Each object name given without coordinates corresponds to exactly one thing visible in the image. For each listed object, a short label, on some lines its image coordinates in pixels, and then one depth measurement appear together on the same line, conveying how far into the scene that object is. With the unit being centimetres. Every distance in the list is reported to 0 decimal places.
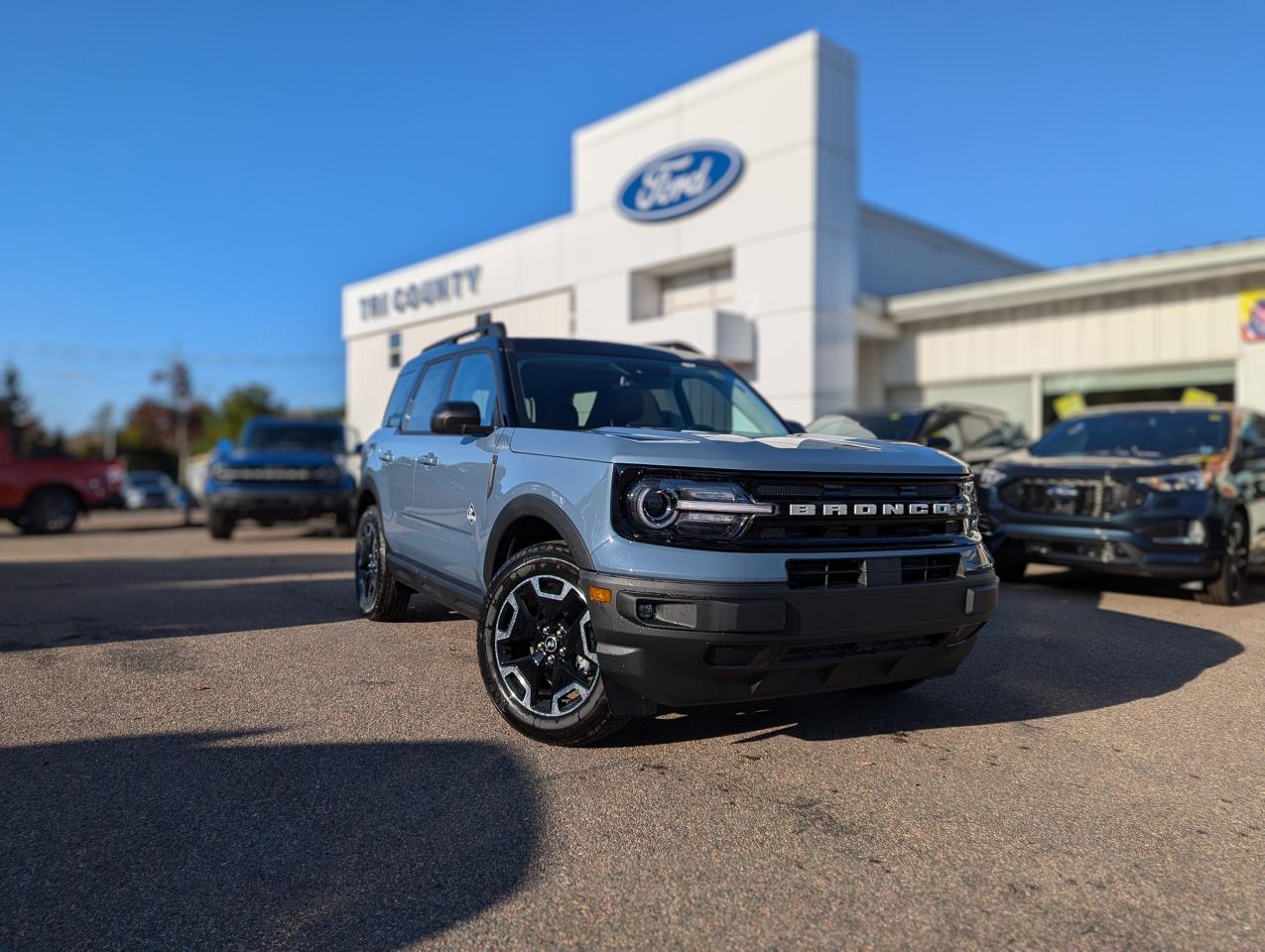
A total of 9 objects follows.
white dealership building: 1605
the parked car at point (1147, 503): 696
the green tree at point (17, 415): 7012
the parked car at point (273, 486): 1370
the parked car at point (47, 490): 1683
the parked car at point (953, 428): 992
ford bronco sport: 337
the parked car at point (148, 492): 3991
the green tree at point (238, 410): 8956
